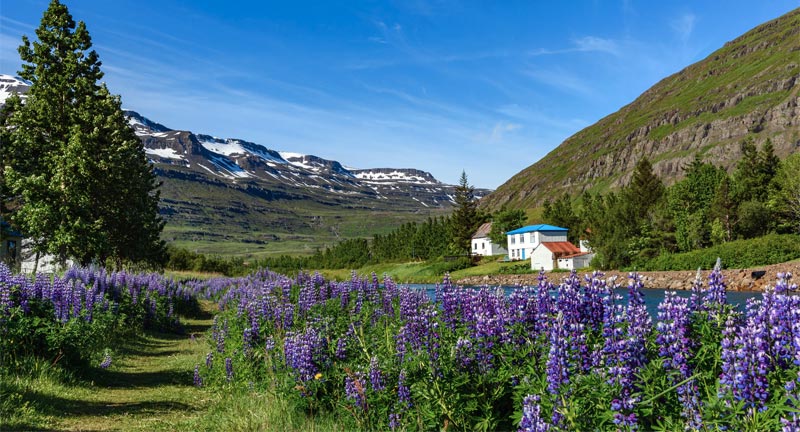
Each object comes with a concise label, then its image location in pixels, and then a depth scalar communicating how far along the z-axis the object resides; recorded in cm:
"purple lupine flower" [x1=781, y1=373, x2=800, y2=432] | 344
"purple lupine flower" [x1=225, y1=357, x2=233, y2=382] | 1012
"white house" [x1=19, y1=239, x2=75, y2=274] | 2376
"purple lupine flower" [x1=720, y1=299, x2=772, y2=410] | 392
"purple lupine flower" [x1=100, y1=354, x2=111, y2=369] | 1181
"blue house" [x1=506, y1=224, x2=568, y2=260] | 9450
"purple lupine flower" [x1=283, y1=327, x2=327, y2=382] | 738
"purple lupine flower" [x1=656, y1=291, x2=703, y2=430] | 435
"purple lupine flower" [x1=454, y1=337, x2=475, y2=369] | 601
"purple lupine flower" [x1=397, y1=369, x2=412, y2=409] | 606
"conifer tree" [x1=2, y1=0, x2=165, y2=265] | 2411
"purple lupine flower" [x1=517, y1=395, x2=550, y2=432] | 408
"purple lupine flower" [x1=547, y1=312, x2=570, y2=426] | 440
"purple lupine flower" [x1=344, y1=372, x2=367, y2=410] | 658
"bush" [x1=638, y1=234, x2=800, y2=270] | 5460
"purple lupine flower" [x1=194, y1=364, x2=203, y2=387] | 1121
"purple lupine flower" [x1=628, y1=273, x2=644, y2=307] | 504
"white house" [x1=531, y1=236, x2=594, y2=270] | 8088
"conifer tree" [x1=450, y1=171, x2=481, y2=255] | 10794
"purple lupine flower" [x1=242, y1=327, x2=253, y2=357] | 1000
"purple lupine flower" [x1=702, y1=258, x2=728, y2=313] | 521
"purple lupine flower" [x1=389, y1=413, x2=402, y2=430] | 609
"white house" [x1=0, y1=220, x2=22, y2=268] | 3682
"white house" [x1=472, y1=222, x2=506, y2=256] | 11525
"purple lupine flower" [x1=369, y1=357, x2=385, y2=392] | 638
